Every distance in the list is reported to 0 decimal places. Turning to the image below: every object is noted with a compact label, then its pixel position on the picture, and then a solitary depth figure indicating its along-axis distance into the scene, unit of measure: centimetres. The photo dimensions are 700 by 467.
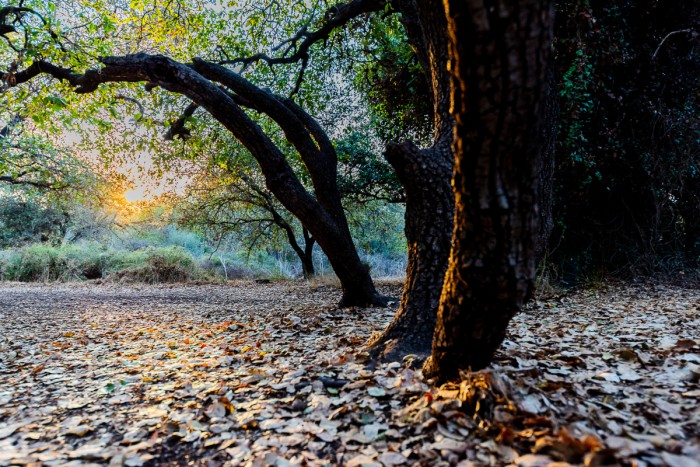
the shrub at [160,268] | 1151
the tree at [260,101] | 425
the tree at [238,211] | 1095
